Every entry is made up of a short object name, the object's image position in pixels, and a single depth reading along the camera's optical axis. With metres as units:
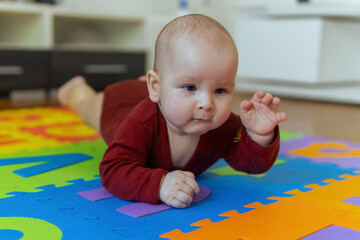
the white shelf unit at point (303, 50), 2.53
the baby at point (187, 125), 0.79
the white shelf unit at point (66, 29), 2.34
